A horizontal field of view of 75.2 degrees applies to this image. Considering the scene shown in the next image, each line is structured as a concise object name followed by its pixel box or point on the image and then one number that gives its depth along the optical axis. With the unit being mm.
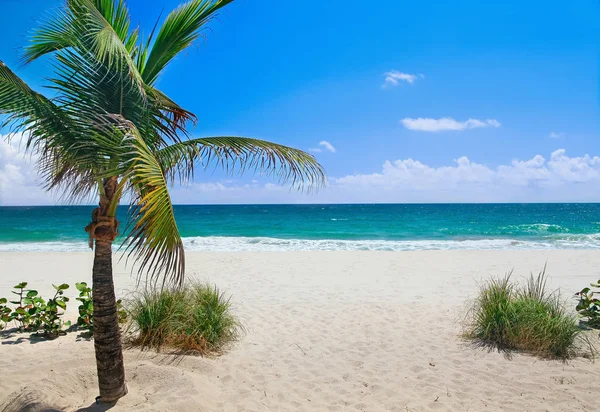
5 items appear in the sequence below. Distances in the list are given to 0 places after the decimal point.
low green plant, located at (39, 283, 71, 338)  5641
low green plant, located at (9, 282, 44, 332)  5682
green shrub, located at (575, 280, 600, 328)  6168
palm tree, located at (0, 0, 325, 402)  2824
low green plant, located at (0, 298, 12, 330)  5636
